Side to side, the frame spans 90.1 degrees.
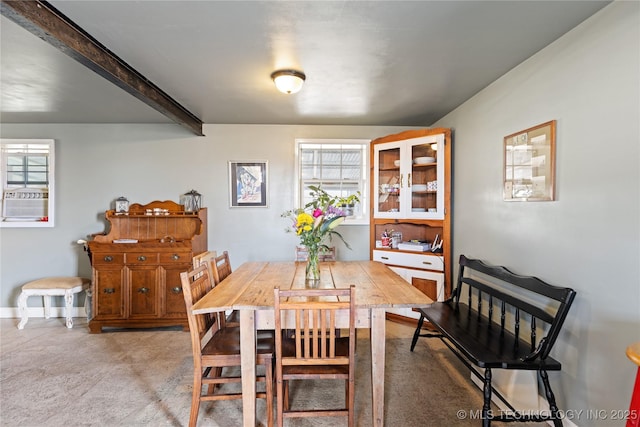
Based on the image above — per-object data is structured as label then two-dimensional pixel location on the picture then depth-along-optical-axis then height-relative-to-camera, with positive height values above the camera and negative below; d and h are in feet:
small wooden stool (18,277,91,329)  11.62 -3.00
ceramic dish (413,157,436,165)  11.62 +1.91
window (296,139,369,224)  13.39 +1.78
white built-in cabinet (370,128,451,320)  11.27 +0.18
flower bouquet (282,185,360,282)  7.06 -0.25
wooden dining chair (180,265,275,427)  6.06 -2.81
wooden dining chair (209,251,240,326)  7.90 -1.64
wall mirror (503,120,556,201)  6.55 +1.10
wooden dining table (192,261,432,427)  5.82 -1.85
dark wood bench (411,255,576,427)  5.76 -2.68
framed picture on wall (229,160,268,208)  13.21 +1.21
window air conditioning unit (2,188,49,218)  12.69 +0.22
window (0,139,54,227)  12.67 +1.05
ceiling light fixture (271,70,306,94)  7.88 +3.25
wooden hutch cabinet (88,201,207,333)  11.34 -2.59
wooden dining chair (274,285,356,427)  5.43 -2.47
